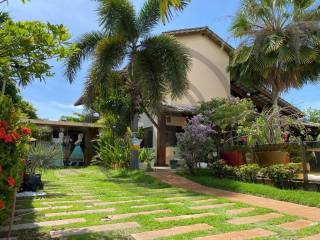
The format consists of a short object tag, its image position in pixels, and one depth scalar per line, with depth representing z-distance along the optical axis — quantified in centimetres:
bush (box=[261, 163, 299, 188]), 595
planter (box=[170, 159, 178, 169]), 1071
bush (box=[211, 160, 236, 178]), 751
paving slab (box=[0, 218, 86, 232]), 336
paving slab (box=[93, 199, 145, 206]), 465
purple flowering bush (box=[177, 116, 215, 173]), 826
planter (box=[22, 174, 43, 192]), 546
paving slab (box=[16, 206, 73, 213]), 414
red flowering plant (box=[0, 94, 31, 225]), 268
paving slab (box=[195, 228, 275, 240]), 313
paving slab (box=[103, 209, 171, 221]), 381
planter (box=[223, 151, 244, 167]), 813
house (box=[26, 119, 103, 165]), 1256
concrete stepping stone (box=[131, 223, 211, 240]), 314
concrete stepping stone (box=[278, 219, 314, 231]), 351
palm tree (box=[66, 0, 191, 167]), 862
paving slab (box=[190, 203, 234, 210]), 448
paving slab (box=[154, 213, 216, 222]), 377
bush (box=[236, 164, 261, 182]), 678
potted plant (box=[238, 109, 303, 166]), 801
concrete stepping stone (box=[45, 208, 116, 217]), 396
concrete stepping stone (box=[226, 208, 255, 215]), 425
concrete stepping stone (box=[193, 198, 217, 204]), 497
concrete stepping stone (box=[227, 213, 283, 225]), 376
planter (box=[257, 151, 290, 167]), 712
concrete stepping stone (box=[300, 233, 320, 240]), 317
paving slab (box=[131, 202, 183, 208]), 453
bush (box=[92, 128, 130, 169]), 1005
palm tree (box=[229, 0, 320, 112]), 1152
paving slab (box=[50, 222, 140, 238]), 317
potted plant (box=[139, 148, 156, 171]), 1035
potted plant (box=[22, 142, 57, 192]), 553
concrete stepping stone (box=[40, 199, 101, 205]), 465
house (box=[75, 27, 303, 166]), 1153
